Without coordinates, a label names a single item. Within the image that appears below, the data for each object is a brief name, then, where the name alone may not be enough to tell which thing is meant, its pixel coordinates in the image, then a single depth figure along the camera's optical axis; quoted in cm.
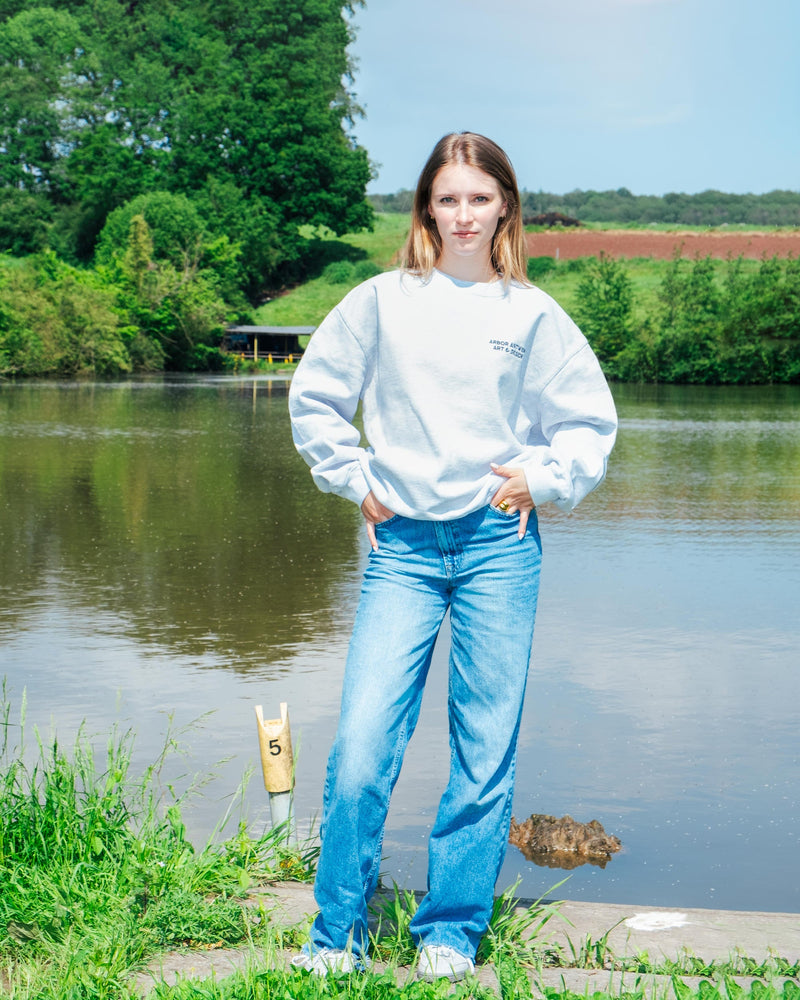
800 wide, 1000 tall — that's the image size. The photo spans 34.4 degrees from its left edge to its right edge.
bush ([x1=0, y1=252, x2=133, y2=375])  4075
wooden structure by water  6197
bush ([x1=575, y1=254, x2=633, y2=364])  5112
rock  446
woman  284
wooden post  388
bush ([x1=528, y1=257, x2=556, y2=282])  6436
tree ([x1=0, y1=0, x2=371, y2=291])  7550
